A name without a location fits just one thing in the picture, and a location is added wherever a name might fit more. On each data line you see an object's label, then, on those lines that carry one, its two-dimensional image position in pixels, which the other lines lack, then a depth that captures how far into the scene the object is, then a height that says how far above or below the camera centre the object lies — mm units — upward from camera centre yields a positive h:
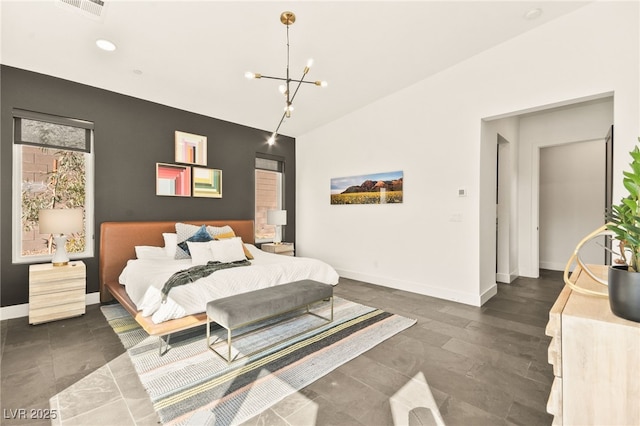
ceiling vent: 2430 +1782
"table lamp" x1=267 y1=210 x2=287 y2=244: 5504 -105
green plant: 844 -19
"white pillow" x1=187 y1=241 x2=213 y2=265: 3511 -517
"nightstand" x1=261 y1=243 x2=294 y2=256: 5430 -704
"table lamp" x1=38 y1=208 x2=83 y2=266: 3176 -154
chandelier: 2716 +1873
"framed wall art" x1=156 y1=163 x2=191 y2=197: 4434 +506
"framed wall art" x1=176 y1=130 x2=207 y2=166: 4621 +1053
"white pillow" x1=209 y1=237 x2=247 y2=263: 3617 -504
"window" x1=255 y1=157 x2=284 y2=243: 5836 +416
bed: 2529 -712
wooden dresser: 796 -454
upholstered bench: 2371 -839
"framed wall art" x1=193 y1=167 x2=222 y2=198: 4820 +505
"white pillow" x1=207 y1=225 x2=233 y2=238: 4398 -293
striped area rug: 1830 -1239
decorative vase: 809 -237
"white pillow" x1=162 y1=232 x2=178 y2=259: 4051 -457
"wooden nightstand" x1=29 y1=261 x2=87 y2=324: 3078 -896
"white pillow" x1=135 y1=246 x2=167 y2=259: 3896 -568
